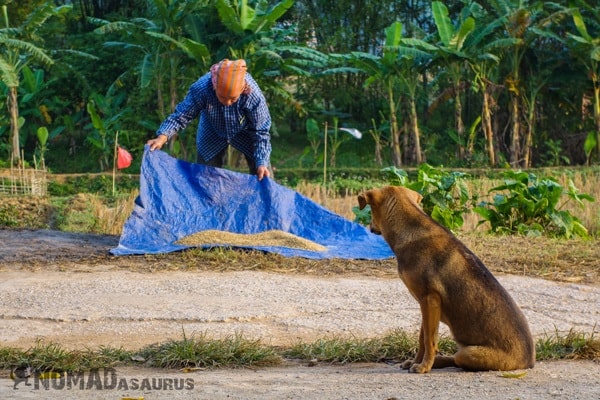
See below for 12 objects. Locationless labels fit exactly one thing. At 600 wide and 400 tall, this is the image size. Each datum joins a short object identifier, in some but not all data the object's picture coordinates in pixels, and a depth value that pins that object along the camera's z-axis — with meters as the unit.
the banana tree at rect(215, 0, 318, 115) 19.44
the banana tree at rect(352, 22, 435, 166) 19.98
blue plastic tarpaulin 9.23
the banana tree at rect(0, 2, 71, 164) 18.05
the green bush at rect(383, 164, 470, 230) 10.55
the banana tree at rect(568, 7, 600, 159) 19.94
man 8.89
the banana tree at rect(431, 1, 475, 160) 19.73
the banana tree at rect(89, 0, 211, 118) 19.41
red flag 10.81
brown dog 4.92
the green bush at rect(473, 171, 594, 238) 10.84
